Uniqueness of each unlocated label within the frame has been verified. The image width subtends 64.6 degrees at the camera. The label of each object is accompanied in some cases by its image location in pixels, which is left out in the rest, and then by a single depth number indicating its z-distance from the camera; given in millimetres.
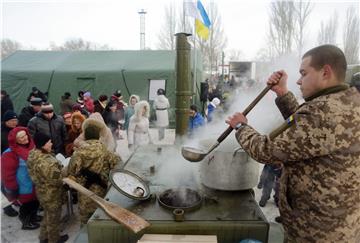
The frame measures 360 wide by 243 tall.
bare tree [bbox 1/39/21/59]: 55531
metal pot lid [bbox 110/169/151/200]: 2385
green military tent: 11430
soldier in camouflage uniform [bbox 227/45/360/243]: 1727
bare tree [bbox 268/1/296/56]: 23100
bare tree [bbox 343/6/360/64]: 27125
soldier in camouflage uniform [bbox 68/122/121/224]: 3242
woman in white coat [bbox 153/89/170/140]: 8980
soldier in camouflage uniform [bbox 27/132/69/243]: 3428
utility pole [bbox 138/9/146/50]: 30800
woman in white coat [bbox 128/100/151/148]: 6742
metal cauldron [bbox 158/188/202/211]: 2441
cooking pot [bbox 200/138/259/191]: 2461
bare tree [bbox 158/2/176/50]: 32053
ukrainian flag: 6545
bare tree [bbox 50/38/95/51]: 60281
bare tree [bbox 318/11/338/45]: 26556
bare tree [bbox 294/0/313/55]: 23864
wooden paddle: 1973
